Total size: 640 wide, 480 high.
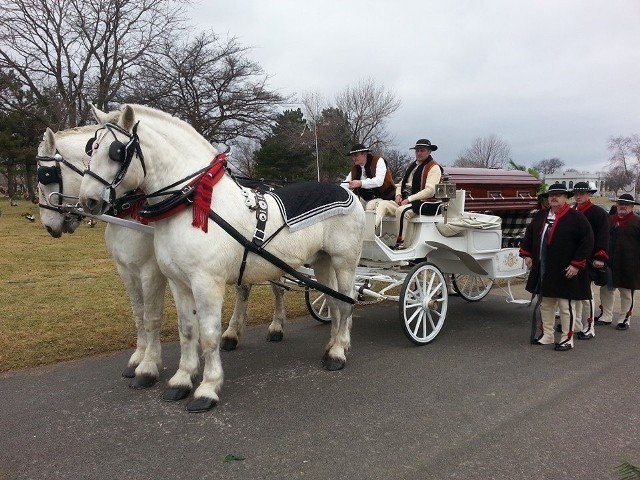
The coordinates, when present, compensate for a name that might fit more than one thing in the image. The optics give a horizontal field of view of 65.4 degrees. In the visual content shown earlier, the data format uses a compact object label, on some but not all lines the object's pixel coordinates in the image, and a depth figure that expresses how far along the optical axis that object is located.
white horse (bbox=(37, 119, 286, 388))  3.92
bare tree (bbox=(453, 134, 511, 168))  42.68
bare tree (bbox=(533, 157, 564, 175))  73.91
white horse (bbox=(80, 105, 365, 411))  3.52
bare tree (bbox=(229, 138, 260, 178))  36.84
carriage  5.50
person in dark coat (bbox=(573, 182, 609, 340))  5.70
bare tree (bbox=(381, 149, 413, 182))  31.73
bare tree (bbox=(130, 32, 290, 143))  18.56
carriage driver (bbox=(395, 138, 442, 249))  5.69
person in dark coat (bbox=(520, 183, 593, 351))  5.28
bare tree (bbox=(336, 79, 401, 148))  33.78
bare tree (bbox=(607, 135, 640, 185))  58.77
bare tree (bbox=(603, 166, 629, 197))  62.09
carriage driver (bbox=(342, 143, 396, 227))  5.77
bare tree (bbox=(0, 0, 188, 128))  17.95
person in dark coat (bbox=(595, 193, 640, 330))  6.46
